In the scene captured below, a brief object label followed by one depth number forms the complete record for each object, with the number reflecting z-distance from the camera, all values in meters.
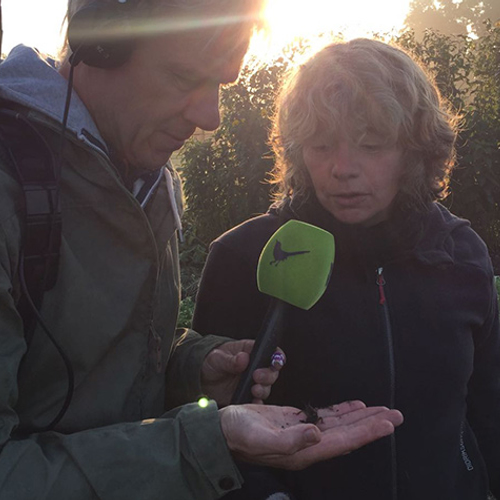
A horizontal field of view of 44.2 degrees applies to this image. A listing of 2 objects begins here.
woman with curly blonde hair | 2.02
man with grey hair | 1.24
